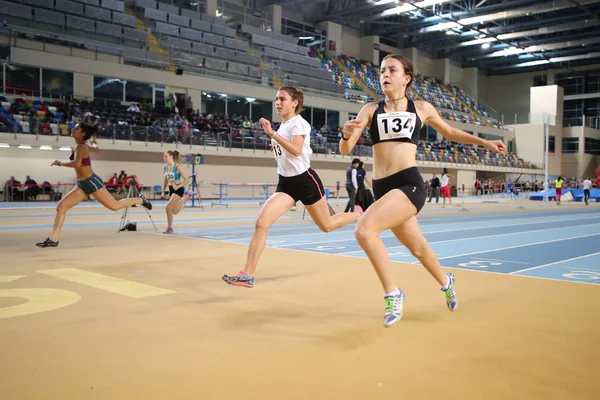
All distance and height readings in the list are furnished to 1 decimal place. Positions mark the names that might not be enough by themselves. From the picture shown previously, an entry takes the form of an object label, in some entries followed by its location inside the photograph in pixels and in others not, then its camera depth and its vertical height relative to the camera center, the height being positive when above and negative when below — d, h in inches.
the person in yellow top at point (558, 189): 1506.0 -24.4
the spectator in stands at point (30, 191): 1067.3 -33.0
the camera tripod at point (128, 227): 516.2 -48.0
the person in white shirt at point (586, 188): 1407.5 -20.8
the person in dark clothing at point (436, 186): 1263.8 -17.2
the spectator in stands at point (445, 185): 1147.3 -13.4
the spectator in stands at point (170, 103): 1324.9 +170.2
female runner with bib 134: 182.5 +3.7
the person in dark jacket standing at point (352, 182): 713.6 -6.1
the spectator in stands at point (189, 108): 1359.5 +162.6
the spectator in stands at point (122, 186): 1114.1 -22.2
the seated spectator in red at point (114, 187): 1127.1 -24.8
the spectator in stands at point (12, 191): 1057.6 -33.3
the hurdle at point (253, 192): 1387.8 -40.8
